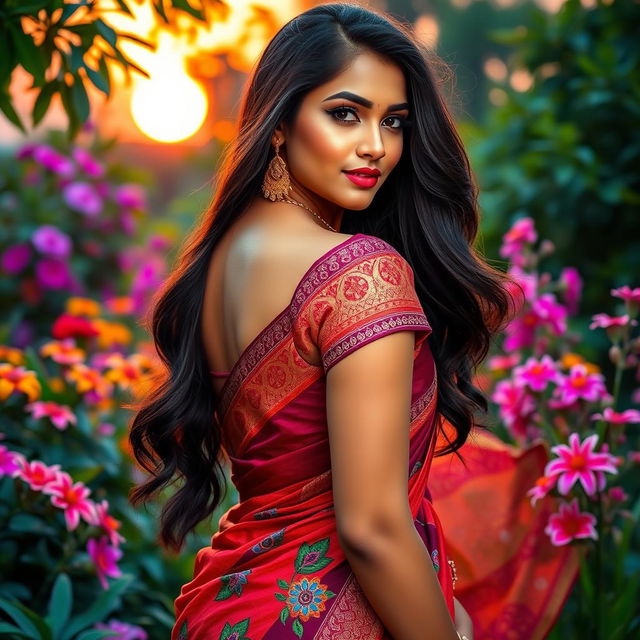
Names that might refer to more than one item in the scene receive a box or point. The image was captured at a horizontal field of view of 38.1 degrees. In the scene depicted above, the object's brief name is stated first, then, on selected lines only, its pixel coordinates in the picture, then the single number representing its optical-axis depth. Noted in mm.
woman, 1438
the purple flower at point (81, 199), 5035
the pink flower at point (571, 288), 2967
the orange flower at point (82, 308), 3809
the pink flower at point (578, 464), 2193
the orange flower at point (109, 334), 3746
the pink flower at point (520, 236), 2902
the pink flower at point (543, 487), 2242
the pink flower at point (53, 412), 2662
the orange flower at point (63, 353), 3007
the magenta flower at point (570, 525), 2238
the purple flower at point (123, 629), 2451
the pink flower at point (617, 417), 2332
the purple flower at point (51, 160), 4855
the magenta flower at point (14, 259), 4875
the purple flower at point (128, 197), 5238
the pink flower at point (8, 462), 2348
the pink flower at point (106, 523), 2357
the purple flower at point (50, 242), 4812
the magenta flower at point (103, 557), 2365
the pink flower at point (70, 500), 2256
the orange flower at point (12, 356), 2980
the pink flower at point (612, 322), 2352
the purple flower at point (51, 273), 4895
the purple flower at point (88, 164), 5086
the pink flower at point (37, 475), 2266
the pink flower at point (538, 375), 2525
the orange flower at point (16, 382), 2648
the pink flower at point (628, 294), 2316
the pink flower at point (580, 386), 2463
